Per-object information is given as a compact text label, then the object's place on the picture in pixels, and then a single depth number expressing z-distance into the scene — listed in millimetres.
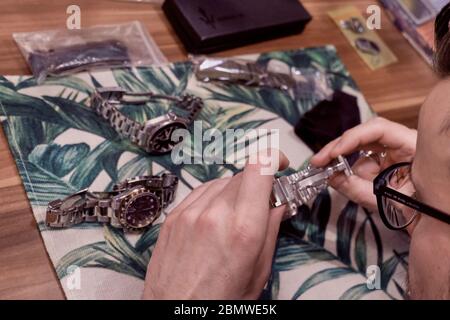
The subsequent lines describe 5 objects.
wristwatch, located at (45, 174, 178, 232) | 698
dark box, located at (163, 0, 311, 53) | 958
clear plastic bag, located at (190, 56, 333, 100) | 939
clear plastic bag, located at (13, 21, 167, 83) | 854
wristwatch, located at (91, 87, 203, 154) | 801
